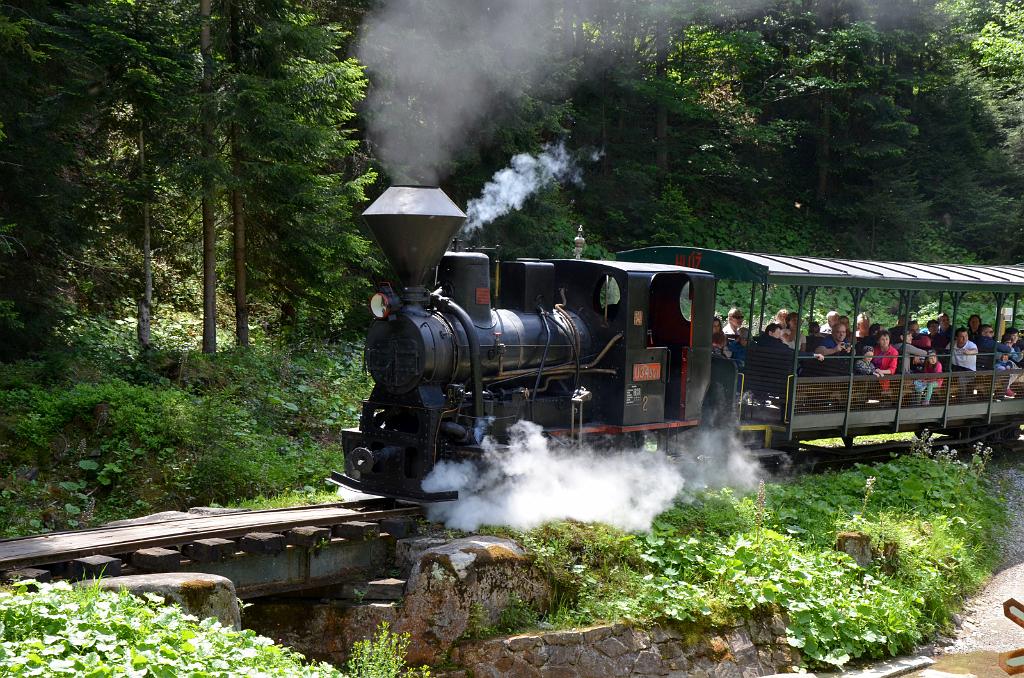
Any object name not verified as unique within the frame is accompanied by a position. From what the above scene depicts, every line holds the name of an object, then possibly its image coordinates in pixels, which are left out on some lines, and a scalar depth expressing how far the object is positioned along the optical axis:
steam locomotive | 8.08
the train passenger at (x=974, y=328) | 14.67
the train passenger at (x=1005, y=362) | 14.84
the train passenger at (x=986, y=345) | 14.52
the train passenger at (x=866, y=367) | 12.65
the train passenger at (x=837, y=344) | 12.63
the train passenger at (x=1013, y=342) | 15.16
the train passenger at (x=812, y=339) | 12.69
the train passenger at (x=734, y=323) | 12.87
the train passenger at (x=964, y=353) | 14.05
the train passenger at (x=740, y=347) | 12.28
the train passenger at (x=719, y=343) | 12.14
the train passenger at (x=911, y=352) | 13.52
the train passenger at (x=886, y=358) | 12.94
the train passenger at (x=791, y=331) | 12.11
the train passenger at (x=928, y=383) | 13.32
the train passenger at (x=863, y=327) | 13.31
